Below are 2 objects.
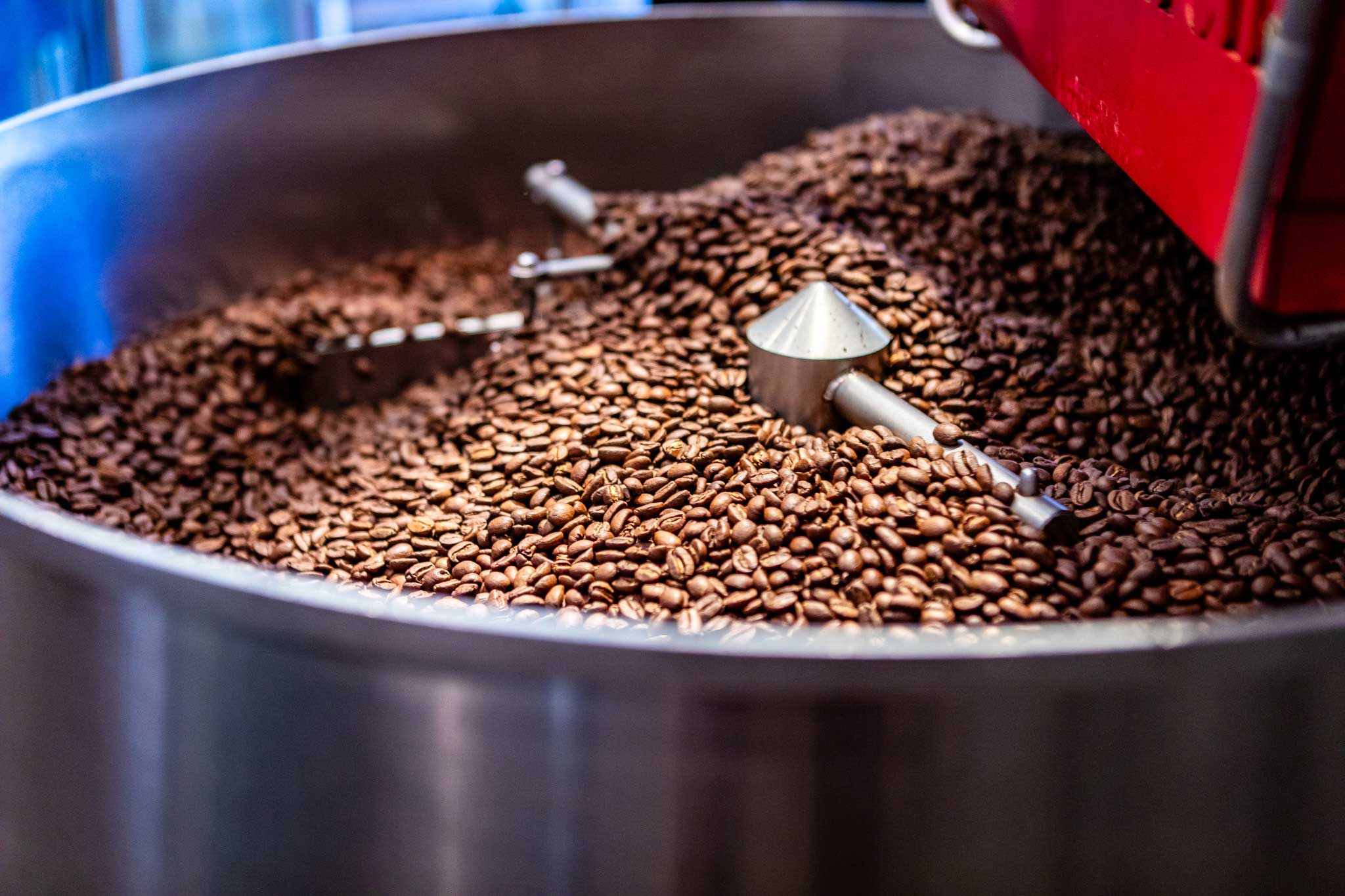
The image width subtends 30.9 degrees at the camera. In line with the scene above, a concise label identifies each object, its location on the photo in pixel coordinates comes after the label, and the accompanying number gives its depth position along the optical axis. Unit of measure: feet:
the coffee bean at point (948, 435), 2.88
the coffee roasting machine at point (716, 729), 2.33
